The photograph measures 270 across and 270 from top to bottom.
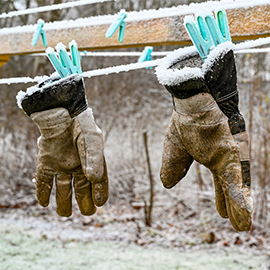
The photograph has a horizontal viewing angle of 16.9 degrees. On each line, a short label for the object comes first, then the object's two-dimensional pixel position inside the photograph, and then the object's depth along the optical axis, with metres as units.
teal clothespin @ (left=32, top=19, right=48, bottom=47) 1.45
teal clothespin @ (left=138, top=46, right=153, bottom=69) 1.53
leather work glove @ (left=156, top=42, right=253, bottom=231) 1.21
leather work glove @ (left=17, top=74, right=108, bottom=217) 1.32
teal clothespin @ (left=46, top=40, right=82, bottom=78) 1.31
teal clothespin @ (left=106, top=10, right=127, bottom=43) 1.35
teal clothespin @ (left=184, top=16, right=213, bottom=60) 1.20
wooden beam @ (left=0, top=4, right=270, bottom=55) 1.32
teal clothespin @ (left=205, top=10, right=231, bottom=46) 1.19
